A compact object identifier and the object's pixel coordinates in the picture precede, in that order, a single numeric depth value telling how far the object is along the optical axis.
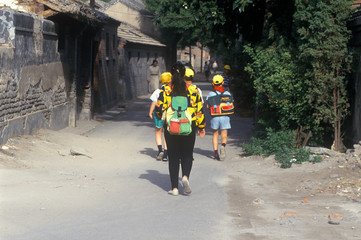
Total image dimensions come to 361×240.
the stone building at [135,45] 33.81
